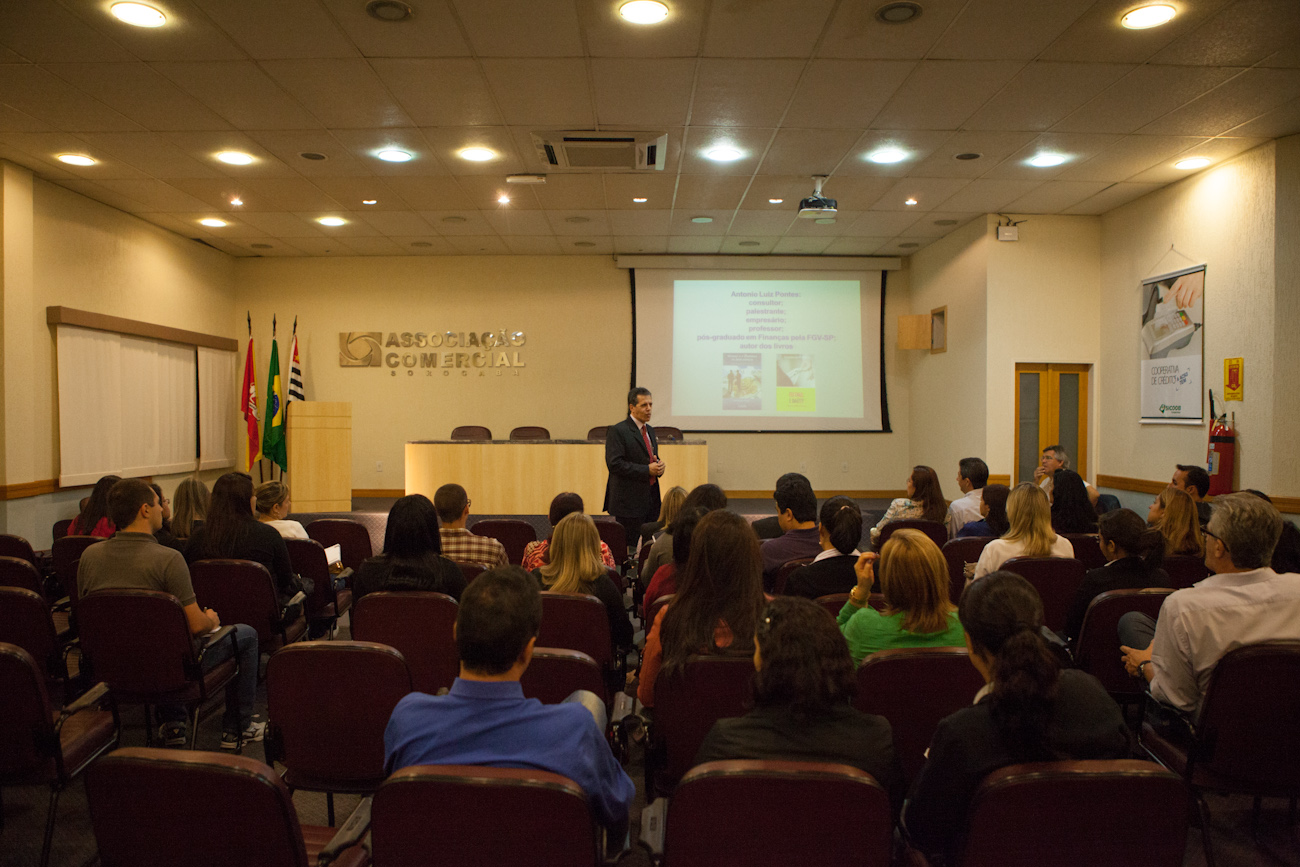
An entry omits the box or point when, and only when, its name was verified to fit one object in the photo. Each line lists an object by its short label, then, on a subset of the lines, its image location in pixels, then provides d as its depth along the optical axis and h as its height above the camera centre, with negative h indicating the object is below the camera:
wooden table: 9.20 -0.57
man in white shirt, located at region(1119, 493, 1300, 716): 2.36 -0.56
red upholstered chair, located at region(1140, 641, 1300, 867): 2.16 -0.88
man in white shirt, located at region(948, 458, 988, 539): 5.11 -0.50
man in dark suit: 5.82 -0.35
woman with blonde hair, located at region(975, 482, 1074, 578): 3.60 -0.52
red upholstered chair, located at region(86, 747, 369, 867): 1.39 -0.70
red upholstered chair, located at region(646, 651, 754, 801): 2.16 -0.80
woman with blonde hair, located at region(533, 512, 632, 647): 3.01 -0.58
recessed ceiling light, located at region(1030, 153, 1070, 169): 7.05 +2.33
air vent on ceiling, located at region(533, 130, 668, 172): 6.55 +2.32
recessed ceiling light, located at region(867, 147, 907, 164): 6.89 +2.34
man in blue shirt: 1.49 -0.58
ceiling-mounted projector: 7.57 +2.05
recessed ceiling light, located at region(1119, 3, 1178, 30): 4.42 +2.29
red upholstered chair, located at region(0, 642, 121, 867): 2.14 -0.88
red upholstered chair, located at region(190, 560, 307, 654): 3.37 -0.74
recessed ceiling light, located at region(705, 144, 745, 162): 6.85 +2.34
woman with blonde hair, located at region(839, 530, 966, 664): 2.32 -0.56
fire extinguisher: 6.83 -0.35
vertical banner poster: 7.41 +0.71
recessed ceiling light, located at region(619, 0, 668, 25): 4.39 +2.30
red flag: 10.80 +0.14
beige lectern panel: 10.16 -0.45
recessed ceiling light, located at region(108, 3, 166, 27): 4.43 +2.31
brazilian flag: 10.73 -0.10
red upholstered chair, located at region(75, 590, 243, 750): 2.76 -0.82
